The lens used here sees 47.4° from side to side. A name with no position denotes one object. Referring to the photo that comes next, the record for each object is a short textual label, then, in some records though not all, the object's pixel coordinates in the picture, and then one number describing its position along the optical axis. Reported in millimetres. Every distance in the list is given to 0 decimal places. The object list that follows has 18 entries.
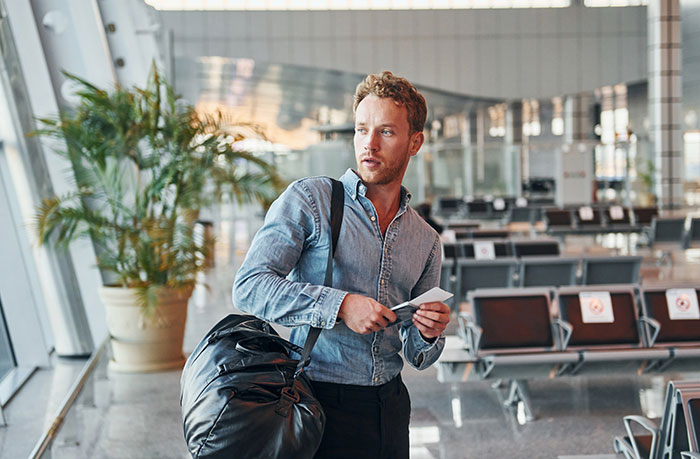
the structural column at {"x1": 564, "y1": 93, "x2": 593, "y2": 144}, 34438
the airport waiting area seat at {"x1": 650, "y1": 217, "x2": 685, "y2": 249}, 13547
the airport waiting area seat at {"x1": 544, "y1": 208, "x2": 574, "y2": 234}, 15820
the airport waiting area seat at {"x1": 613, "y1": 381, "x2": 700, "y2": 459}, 2939
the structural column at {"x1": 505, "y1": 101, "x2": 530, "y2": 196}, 28891
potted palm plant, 7047
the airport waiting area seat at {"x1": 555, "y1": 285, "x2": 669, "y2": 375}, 5582
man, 1914
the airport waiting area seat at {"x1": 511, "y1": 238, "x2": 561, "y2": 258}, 9430
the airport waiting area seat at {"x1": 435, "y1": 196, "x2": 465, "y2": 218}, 22391
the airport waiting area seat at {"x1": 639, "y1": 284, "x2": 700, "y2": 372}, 5656
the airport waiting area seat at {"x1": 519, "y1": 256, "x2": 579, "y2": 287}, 8148
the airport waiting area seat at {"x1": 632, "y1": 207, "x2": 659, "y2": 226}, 16172
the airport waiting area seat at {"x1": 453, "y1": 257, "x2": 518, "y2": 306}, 8296
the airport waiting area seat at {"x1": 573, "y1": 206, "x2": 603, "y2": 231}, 15602
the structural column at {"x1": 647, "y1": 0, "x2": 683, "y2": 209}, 23500
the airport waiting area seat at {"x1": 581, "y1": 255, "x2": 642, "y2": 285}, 8297
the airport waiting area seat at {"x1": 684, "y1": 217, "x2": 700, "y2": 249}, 12984
